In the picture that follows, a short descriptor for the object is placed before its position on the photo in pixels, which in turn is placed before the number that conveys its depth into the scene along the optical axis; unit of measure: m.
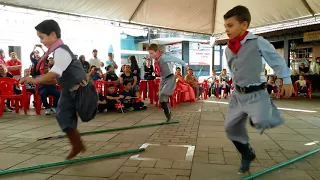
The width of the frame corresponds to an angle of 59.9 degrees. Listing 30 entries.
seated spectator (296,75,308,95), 11.95
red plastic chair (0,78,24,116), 7.14
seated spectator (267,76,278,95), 12.02
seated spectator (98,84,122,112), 7.71
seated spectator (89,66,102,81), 8.68
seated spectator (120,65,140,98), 8.27
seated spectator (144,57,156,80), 10.14
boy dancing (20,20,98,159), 2.95
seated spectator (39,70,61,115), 7.11
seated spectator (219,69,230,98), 12.37
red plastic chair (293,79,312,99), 11.77
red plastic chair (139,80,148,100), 10.08
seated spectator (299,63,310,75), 14.08
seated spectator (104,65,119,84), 8.62
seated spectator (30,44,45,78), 7.57
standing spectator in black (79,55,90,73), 8.37
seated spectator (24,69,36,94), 7.49
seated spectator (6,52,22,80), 8.50
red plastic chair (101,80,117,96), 8.31
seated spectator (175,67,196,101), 9.98
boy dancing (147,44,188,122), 5.95
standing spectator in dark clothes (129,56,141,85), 9.25
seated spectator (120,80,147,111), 7.92
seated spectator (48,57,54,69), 6.88
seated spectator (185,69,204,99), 10.91
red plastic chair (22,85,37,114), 7.33
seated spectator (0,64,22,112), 7.51
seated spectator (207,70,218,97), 13.02
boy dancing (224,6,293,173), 2.61
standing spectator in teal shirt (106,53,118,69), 9.87
